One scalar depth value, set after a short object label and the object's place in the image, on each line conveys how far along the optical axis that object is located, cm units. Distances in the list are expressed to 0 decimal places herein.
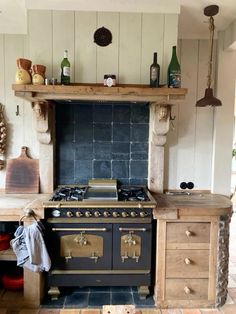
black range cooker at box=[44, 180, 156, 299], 169
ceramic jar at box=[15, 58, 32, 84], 159
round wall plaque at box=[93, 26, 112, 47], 173
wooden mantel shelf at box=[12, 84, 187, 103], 158
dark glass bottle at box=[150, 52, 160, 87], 169
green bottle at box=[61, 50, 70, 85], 169
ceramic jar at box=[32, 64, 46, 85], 161
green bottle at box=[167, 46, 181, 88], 167
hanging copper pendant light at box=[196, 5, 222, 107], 169
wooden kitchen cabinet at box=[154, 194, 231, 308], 171
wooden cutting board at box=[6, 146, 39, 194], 203
